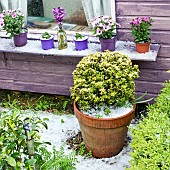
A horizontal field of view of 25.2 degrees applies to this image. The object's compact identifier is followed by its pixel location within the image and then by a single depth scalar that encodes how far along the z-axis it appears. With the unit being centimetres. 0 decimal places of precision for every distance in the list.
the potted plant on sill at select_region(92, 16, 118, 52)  320
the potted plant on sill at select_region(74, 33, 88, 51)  341
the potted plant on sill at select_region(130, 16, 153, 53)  315
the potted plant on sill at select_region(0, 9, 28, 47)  345
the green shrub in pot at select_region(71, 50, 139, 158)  284
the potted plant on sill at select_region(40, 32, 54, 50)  348
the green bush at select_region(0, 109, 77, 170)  208
